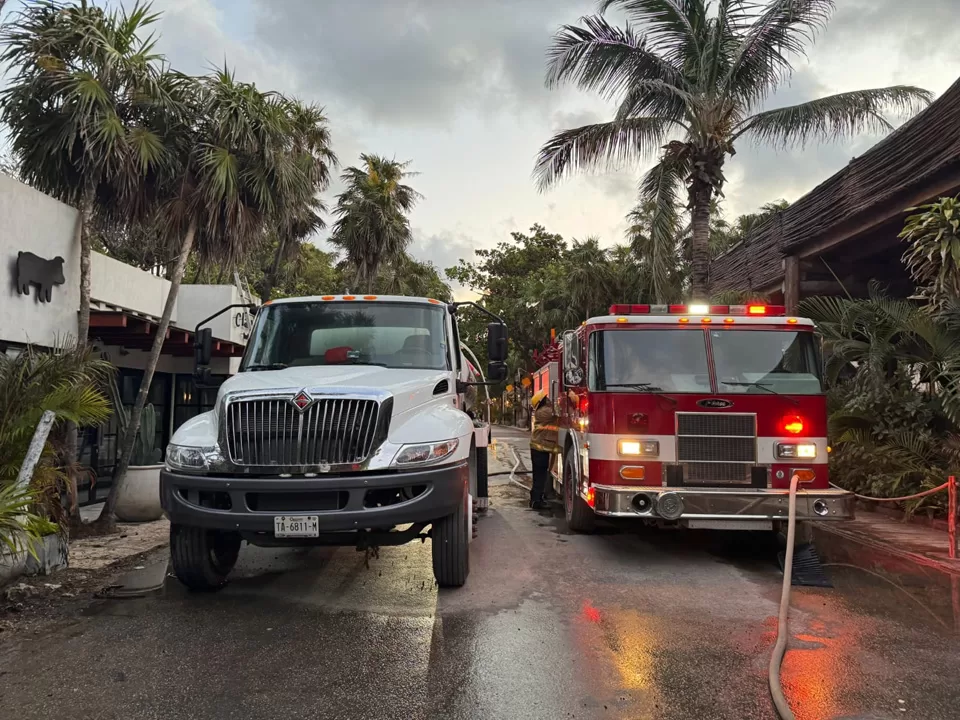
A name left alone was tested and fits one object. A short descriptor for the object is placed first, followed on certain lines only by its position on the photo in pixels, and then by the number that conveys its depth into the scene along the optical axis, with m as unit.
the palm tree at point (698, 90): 13.56
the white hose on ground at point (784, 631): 3.49
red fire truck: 6.45
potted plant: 8.84
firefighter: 10.19
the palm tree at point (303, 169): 10.38
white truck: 4.99
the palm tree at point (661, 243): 14.66
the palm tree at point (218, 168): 9.16
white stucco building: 8.20
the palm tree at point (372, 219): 25.38
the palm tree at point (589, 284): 29.67
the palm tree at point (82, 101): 8.09
